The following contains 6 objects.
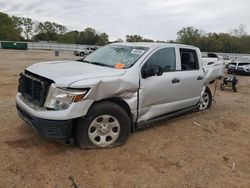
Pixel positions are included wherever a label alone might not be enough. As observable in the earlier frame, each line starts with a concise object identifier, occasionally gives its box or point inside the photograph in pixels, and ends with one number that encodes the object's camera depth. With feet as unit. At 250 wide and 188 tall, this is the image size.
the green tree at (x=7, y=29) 154.57
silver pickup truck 8.87
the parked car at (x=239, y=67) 45.25
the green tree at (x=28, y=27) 212.55
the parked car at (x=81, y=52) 90.77
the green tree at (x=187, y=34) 165.85
